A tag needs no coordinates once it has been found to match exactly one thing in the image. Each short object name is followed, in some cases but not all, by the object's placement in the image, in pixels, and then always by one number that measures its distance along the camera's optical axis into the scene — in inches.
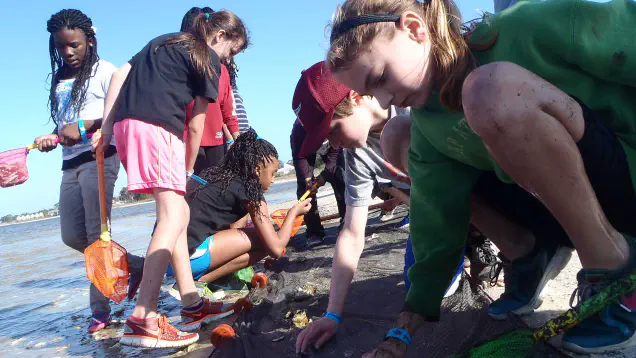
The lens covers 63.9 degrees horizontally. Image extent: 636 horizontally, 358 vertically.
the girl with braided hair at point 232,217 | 113.9
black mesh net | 55.9
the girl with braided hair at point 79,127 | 109.4
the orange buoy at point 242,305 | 86.4
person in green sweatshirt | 46.3
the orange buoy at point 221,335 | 72.5
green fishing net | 46.1
